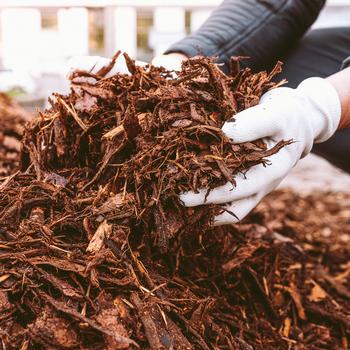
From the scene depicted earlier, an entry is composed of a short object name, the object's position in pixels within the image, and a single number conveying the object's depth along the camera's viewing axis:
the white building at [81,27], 4.37
